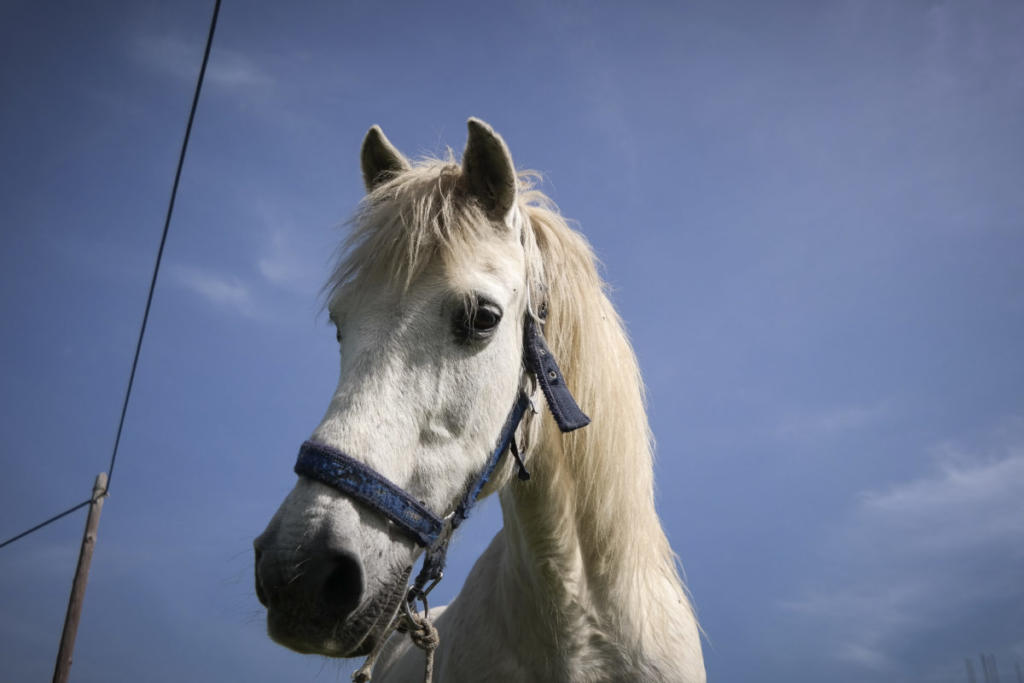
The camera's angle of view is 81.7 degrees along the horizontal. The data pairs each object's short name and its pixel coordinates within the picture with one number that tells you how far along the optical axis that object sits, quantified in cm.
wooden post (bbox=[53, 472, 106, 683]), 776
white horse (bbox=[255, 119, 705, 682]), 161
